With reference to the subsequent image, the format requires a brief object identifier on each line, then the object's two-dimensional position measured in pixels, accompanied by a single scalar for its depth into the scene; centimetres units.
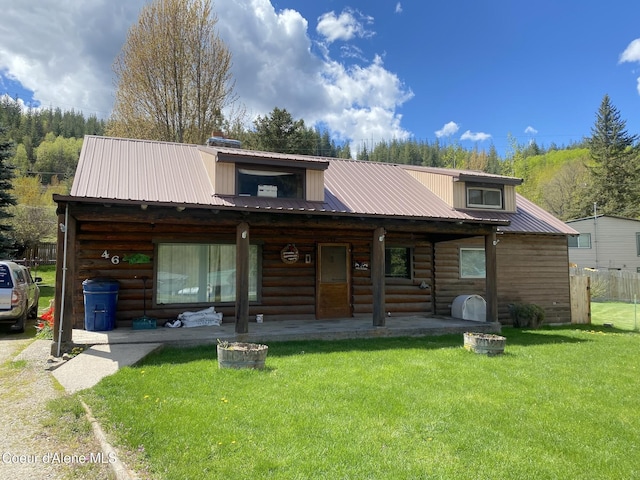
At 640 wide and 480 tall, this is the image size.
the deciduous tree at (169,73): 2175
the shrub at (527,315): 1253
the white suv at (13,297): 955
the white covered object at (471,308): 1163
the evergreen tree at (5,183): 1755
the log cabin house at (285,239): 840
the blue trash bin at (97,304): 888
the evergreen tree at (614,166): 3928
